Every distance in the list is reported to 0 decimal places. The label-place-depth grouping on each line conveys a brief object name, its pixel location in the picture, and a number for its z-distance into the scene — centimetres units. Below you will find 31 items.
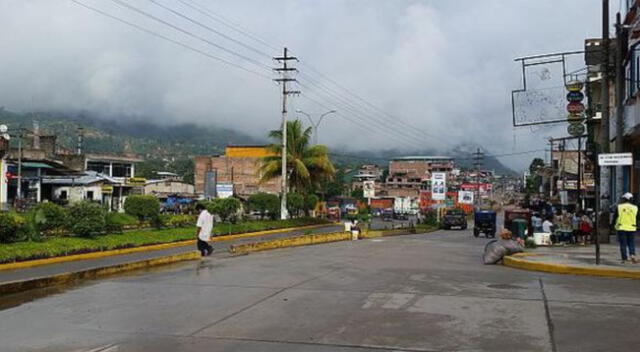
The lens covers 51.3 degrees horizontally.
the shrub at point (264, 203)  4662
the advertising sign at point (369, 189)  4566
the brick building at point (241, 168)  10118
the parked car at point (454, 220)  5831
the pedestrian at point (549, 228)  2312
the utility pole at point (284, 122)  4787
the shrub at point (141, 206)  2823
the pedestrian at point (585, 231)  2323
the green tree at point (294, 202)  5006
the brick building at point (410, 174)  13612
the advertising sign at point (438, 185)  5219
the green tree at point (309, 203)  5294
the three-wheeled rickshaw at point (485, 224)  4228
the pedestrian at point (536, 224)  2560
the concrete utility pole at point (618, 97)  2228
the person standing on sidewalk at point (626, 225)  1511
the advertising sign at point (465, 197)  7150
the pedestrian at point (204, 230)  1830
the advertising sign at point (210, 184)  3650
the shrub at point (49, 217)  1986
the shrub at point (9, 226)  1802
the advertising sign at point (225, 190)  3788
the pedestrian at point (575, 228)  2341
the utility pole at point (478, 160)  10311
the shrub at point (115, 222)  2355
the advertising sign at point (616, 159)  1584
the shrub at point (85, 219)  2130
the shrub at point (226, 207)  3538
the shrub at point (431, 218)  5910
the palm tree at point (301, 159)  5475
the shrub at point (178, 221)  3120
